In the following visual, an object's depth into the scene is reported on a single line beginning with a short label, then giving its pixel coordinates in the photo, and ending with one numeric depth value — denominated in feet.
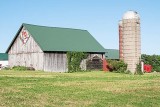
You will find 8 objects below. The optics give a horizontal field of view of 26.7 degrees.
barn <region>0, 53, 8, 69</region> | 254.72
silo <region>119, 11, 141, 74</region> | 150.71
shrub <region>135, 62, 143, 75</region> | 147.64
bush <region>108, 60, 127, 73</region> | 153.15
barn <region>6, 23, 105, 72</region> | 161.79
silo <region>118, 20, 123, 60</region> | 157.73
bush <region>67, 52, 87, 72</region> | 166.09
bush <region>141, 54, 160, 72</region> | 182.15
